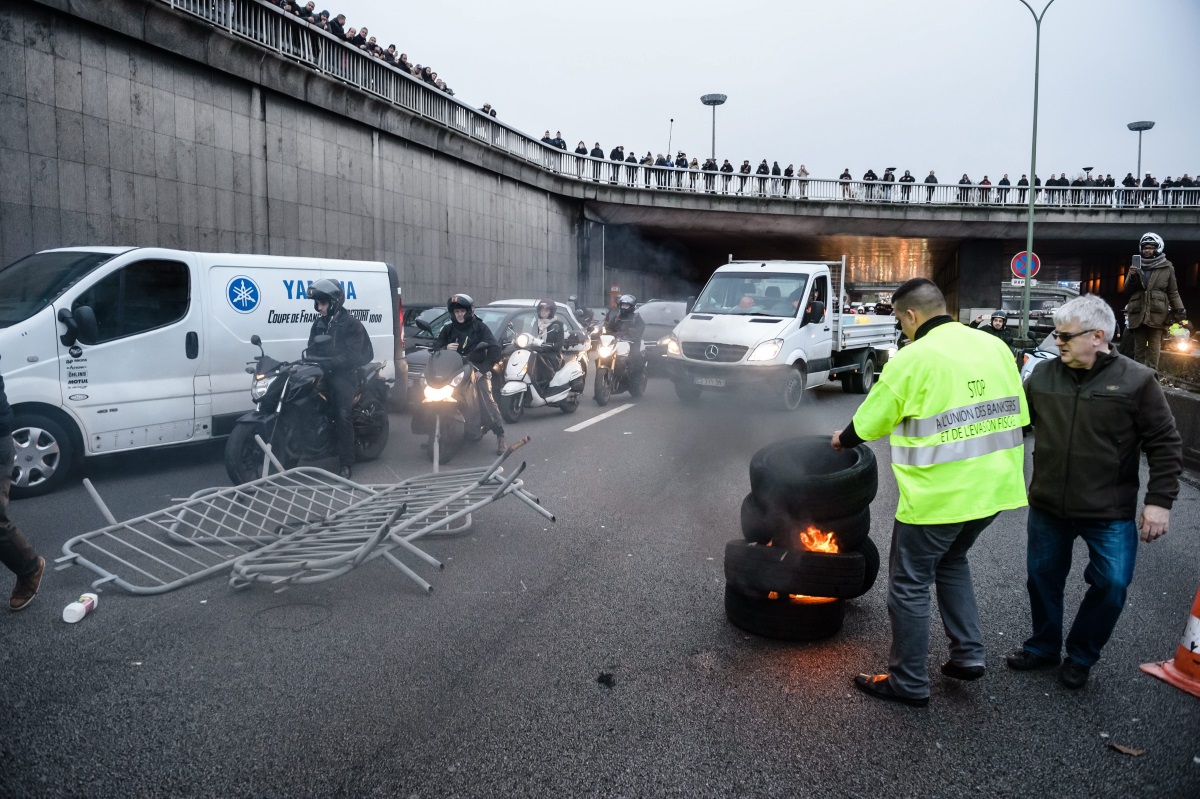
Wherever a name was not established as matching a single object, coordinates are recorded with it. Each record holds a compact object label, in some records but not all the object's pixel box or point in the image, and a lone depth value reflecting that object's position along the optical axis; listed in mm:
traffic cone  3445
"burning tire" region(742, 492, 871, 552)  4191
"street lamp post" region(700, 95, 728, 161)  46625
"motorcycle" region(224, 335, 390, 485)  7426
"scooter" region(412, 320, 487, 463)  8836
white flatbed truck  12805
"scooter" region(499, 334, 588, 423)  11180
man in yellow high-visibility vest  3557
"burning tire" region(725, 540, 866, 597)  4047
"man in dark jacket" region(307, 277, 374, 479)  8008
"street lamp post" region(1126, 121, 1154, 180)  54438
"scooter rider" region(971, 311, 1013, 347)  13852
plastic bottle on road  4379
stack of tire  4059
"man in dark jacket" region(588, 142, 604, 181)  35688
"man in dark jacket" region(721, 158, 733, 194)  37375
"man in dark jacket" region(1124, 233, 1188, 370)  9555
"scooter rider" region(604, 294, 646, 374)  14461
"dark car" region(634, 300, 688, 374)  20859
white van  7125
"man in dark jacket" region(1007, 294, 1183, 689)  3705
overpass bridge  14180
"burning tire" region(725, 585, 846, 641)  4195
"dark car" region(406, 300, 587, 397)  12695
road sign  25609
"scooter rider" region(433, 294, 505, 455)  9320
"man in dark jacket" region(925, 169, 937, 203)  39062
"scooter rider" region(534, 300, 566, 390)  12070
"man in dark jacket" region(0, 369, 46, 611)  4410
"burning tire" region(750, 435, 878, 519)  4125
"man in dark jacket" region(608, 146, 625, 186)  36219
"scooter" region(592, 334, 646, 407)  13727
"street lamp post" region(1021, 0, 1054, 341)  25681
